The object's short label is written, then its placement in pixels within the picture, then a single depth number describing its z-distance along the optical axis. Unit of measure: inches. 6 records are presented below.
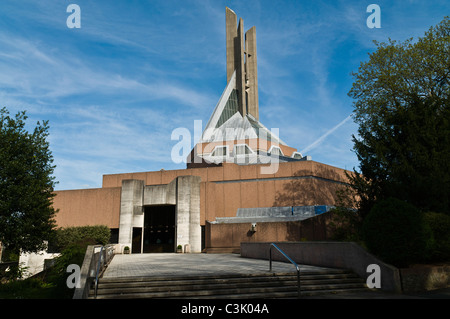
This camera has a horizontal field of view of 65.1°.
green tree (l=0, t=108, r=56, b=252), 679.1
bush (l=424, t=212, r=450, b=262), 430.0
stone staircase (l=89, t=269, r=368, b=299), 346.6
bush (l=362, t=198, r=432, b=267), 382.0
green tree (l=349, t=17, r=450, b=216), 510.3
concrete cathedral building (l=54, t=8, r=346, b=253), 1159.0
